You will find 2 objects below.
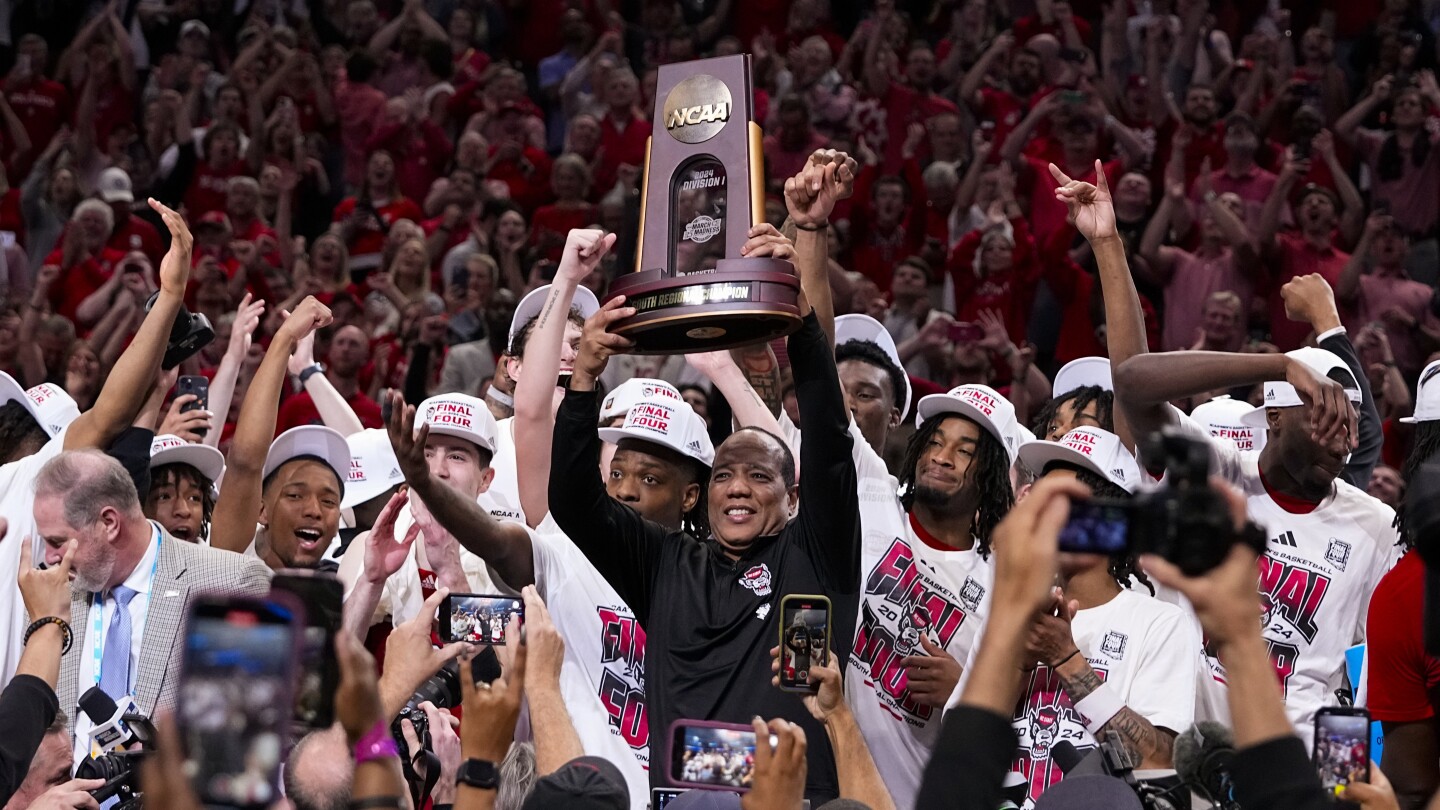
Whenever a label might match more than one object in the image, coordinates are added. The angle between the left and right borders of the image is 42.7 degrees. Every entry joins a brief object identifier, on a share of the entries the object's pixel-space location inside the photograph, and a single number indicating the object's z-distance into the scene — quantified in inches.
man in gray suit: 198.7
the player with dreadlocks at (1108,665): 175.6
